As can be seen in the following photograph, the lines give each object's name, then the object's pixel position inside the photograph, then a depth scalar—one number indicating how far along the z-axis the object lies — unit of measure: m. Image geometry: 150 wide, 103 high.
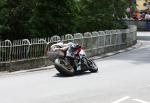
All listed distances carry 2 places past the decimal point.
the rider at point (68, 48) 18.03
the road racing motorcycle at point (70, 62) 17.77
